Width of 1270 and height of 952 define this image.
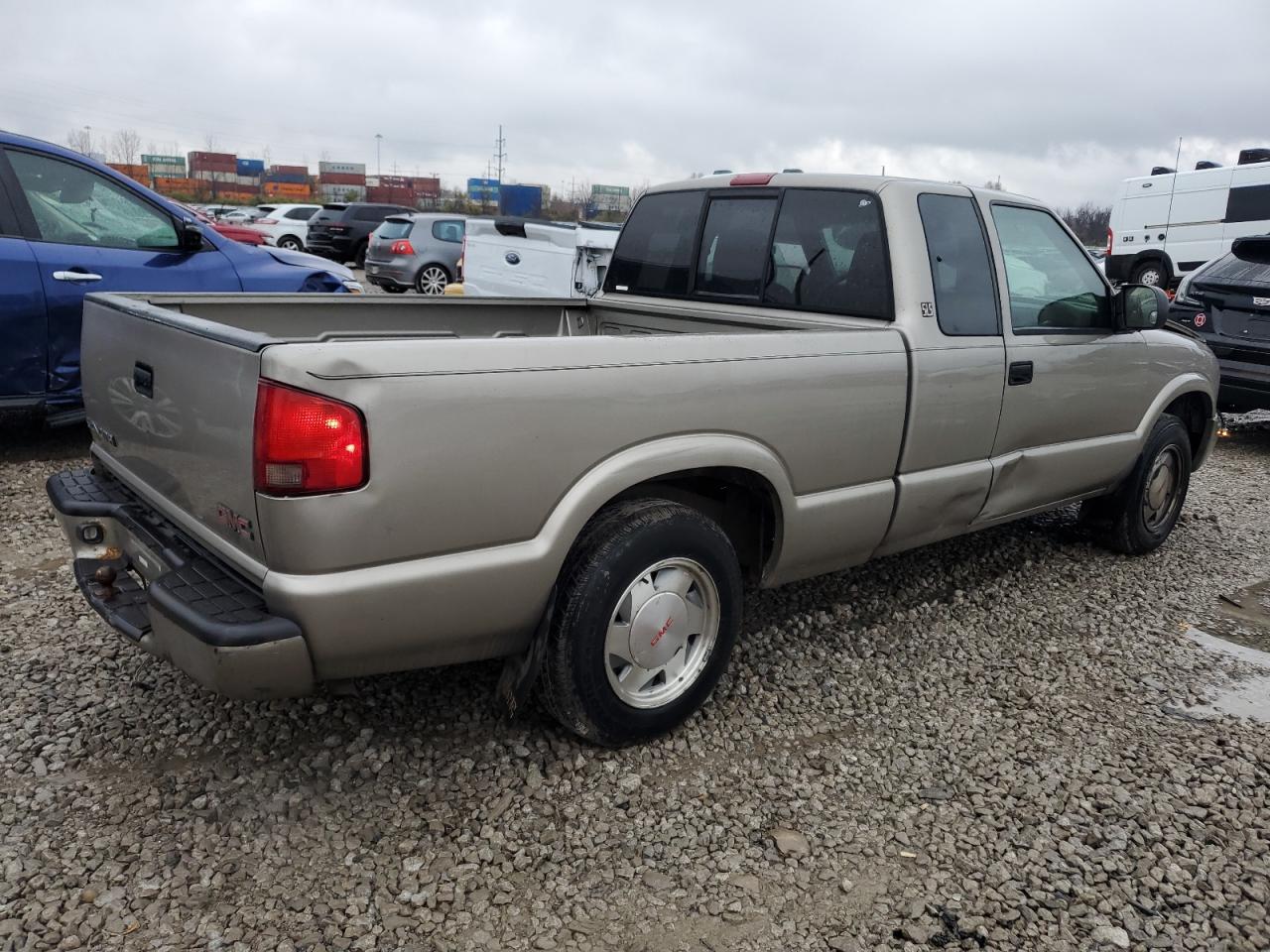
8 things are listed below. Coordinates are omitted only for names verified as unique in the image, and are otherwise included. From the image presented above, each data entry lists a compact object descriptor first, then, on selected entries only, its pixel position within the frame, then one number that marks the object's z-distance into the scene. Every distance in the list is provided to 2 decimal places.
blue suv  5.57
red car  16.94
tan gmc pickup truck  2.33
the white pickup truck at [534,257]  10.25
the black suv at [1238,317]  7.87
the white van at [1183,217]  16.47
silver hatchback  17.30
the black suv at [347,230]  23.17
